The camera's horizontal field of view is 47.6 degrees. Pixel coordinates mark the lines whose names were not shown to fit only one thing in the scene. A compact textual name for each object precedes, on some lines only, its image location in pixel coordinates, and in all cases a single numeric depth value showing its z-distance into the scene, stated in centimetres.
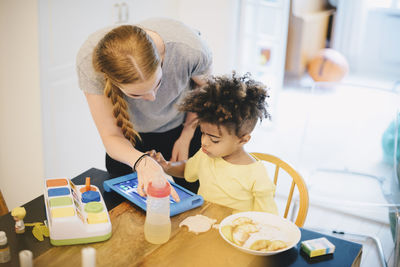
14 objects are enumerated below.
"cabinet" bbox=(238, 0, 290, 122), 341
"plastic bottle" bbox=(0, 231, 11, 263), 112
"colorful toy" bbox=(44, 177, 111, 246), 118
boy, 140
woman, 136
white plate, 123
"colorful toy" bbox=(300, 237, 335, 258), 120
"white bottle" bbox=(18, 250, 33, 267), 92
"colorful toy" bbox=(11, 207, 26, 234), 123
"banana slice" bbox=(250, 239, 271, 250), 119
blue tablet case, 137
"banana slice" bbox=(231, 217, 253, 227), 128
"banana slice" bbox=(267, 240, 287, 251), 119
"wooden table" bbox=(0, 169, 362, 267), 114
